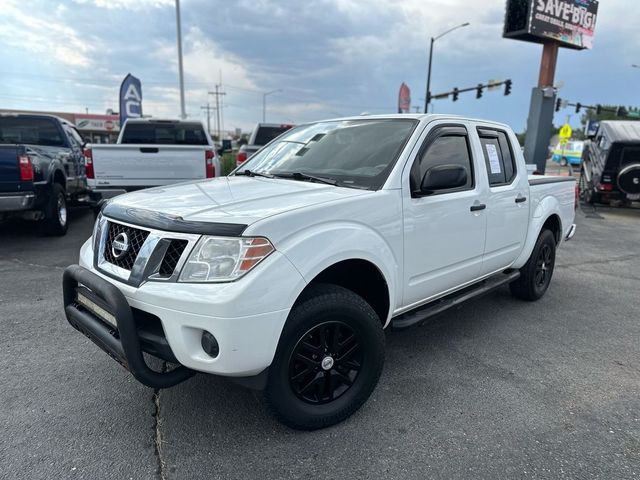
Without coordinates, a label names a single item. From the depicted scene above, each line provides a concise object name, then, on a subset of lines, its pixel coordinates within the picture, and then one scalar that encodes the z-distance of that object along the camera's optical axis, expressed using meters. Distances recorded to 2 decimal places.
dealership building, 54.72
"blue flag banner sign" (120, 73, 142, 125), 18.86
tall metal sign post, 18.02
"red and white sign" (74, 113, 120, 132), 54.53
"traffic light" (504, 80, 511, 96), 28.38
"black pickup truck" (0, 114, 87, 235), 6.54
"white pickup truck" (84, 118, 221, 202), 7.49
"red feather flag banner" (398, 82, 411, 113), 33.75
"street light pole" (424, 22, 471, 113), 30.24
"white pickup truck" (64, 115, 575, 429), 2.27
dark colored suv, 12.23
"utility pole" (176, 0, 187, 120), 20.50
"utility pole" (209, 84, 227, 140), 89.70
